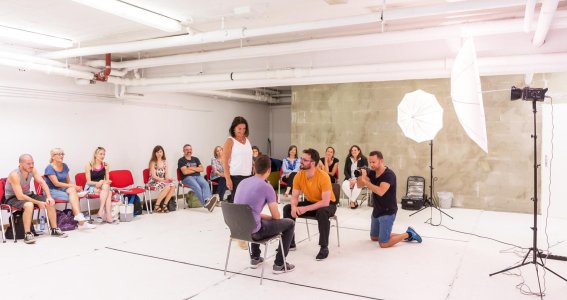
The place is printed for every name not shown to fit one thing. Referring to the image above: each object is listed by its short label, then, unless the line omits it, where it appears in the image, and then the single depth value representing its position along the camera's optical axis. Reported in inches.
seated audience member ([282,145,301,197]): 310.0
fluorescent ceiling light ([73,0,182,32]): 143.1
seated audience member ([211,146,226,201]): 299.4
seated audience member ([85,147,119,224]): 235.0
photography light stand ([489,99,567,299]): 137.3
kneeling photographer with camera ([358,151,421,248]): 179.8
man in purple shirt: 134.9
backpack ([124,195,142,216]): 257.0
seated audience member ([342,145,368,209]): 284.4
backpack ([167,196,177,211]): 274.5
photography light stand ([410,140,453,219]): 274.1
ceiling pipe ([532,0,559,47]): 127.2
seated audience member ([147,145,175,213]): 271.7
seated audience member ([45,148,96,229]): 217.5
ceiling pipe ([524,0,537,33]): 126.7
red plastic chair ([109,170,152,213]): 249.4
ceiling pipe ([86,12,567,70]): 159.9
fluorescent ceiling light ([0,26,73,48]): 190.7
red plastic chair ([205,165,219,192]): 308.0
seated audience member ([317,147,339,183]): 291.7
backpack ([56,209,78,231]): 214.1
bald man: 193.2
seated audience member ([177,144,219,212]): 283.1
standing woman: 170.2
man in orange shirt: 164.1
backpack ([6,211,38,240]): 193.5
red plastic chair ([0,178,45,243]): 191.3
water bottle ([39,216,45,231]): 213.1
